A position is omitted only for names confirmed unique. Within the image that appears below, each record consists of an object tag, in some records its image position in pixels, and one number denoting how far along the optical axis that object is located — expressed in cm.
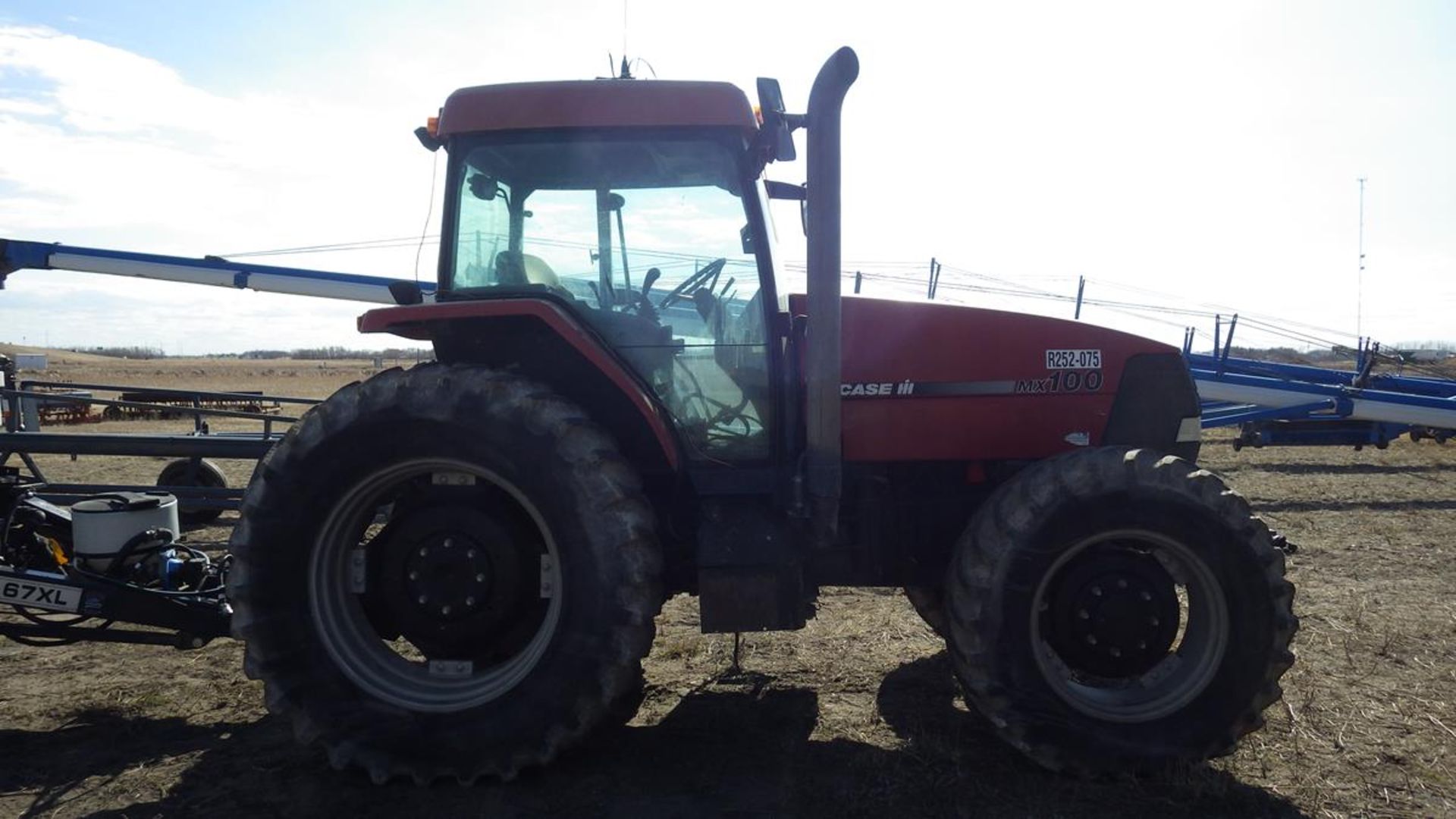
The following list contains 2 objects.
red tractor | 340
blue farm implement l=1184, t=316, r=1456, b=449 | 1157
